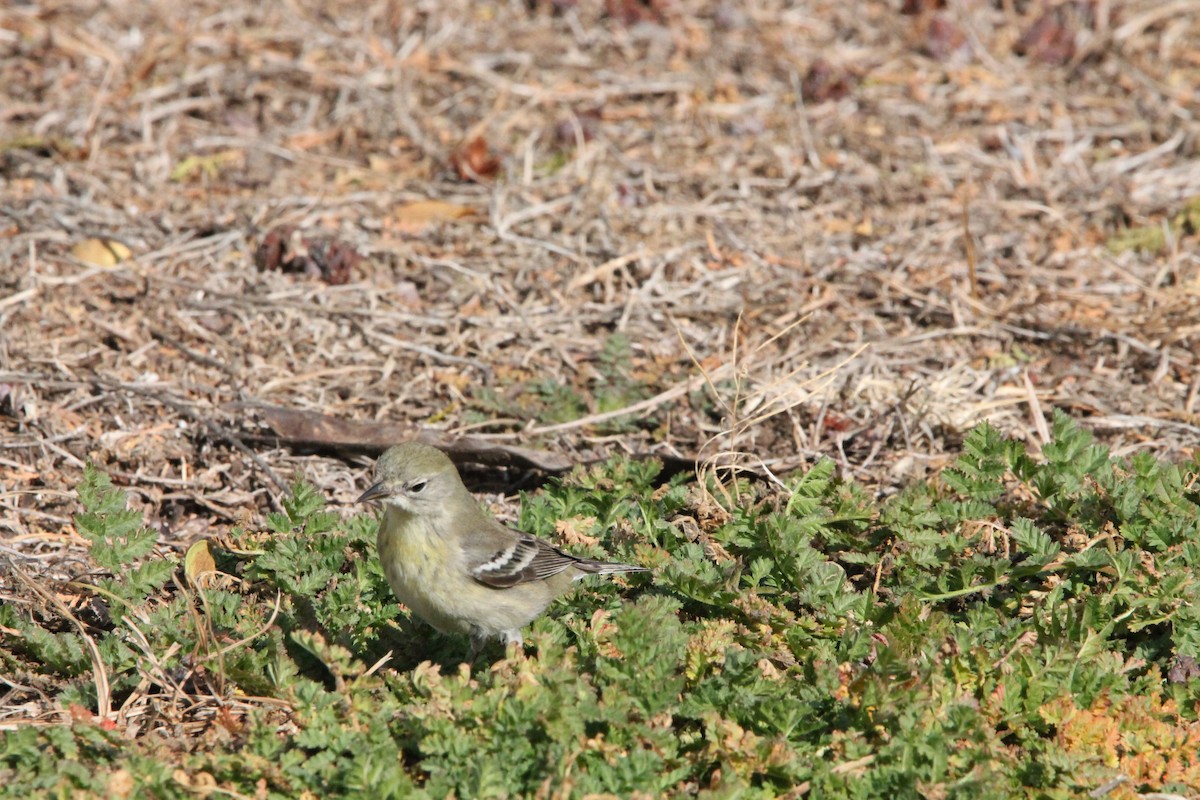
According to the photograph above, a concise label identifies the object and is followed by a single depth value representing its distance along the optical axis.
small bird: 10.63
